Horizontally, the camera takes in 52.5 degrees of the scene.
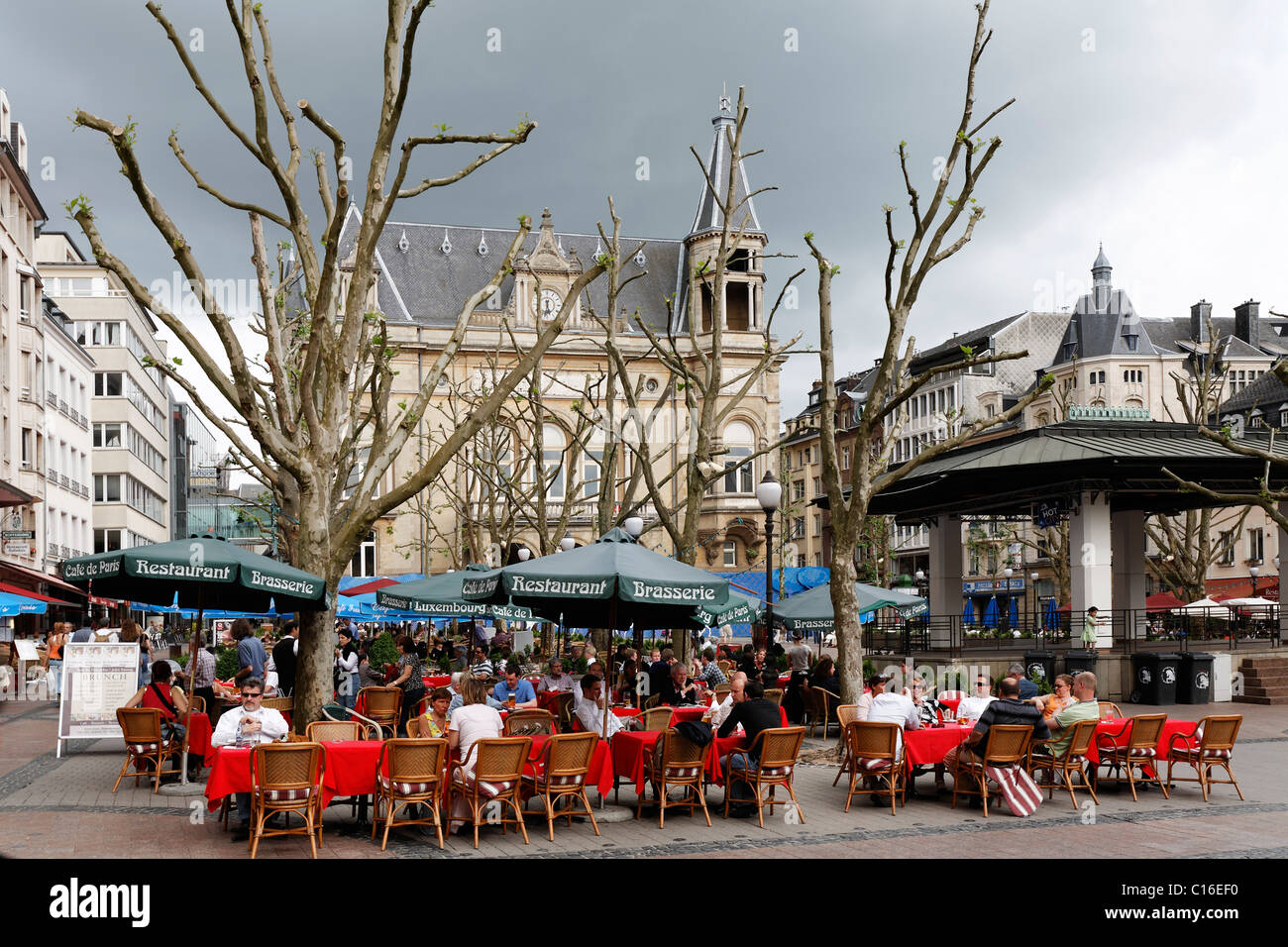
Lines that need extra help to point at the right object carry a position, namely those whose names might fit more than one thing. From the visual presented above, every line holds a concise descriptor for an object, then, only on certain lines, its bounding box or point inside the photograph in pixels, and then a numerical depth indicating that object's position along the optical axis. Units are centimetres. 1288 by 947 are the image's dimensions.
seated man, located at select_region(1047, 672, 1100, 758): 1368
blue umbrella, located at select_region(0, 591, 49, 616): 2753
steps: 2672
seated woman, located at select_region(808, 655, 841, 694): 2036
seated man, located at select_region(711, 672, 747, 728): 1341
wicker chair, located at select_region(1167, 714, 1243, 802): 1372
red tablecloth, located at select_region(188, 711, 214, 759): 1452
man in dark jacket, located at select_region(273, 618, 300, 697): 2042
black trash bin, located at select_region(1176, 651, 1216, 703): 2569
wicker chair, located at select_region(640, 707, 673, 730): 1397
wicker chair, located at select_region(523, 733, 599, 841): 1175
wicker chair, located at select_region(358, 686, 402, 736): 1936
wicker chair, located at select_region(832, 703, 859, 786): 1496
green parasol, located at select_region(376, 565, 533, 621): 2156
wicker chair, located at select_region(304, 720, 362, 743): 1274
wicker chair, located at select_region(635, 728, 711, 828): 1266
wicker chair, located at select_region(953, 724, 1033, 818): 1302
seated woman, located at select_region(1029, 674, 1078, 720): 1454
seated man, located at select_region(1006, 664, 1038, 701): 1532
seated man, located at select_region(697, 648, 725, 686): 2175
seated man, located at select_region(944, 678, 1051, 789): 1312
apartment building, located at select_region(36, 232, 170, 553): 7162
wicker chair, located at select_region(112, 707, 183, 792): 1448
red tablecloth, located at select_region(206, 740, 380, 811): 1142
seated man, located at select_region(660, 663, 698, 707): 1634
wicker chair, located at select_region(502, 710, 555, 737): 1302
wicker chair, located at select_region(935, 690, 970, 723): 1573
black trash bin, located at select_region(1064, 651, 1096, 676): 2541
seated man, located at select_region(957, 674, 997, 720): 1482
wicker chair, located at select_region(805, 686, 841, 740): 1961
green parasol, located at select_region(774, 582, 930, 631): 2173
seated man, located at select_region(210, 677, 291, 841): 1153
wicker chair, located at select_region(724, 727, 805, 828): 1273
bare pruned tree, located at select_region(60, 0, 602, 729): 1450
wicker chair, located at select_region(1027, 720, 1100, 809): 1350
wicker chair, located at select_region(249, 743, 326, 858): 1061
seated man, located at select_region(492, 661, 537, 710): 1669
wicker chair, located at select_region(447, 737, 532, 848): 1127
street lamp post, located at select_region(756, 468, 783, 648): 2058
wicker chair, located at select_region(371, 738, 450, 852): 1112
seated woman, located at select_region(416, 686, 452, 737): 1264
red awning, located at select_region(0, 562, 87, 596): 3186
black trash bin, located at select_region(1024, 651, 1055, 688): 2581
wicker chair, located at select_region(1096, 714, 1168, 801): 1382
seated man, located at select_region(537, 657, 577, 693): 1752
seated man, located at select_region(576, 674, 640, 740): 1407
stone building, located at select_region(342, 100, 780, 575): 7131
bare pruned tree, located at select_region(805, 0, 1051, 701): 1830
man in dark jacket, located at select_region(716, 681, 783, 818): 1304
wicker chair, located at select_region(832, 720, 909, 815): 1323
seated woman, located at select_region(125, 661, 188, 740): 1505
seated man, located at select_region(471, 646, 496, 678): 1883
